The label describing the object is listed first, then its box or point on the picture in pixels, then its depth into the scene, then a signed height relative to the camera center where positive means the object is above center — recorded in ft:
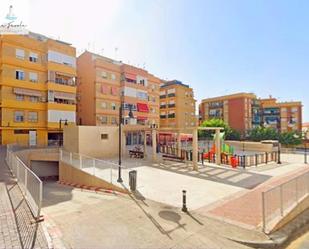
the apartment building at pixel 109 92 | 121.70 +20.90
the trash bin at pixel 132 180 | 36.86 -9.05
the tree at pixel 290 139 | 138.00 -8.75
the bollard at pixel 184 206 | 28.56 -10.55
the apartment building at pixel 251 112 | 197.57 +13.61
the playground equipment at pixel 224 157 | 61.88 -9.79
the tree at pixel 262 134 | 145.79 -5.97
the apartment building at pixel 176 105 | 179.93 +18.61
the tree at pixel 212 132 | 154.75 -4.31
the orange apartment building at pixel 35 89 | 95.50 +18.66
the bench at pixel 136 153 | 75.76 -9.54
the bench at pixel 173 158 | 65.15 -9.78
